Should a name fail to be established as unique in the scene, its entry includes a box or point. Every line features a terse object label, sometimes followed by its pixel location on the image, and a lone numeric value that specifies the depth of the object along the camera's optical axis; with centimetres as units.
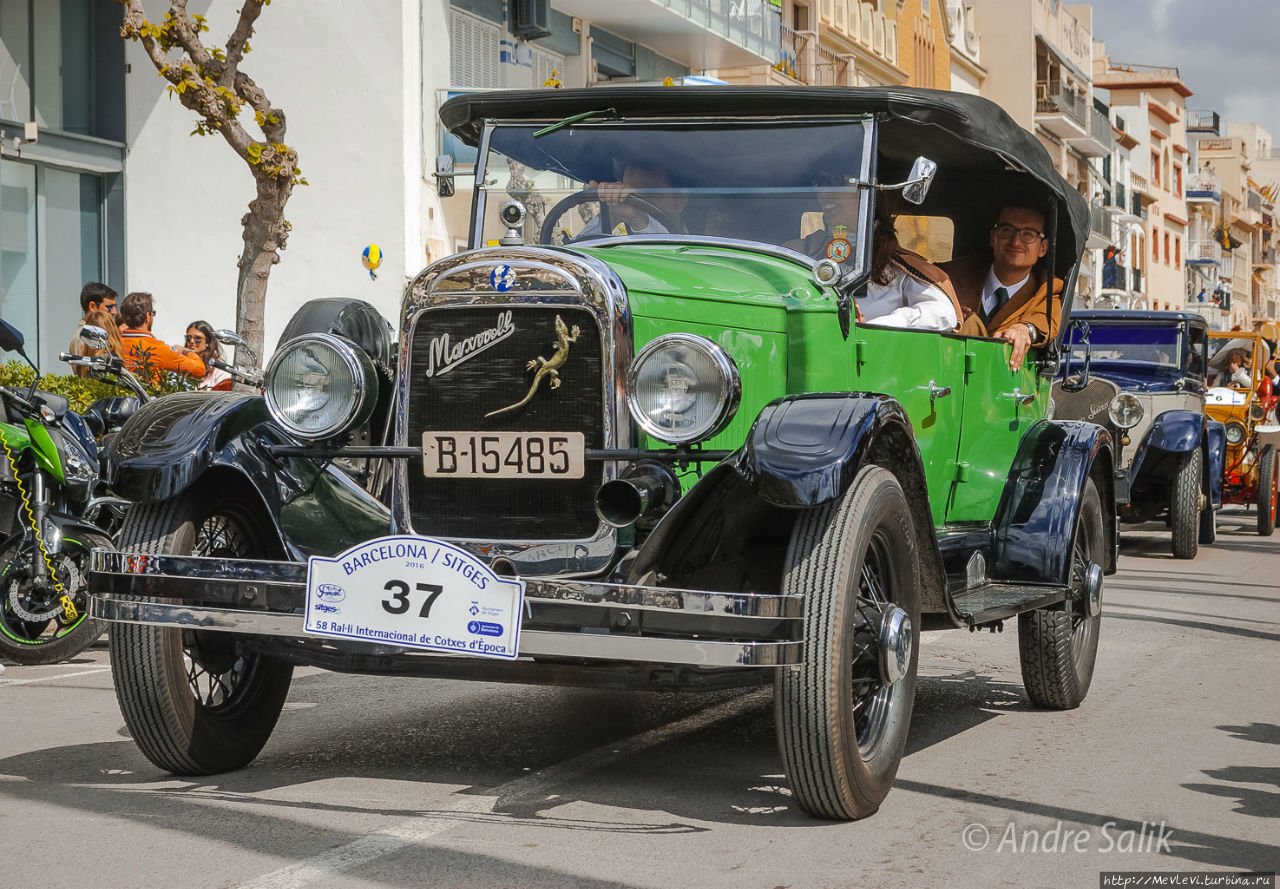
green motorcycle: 736
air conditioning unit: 2286
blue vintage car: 1291
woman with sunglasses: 957
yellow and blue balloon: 2035
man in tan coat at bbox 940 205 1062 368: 705
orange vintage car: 1505
